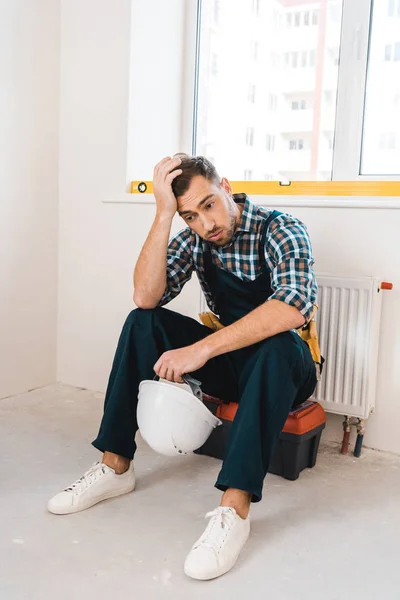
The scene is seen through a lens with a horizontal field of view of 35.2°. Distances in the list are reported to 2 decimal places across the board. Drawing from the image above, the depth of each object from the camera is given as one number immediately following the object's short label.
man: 1.31
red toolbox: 1.65
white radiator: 1.79
